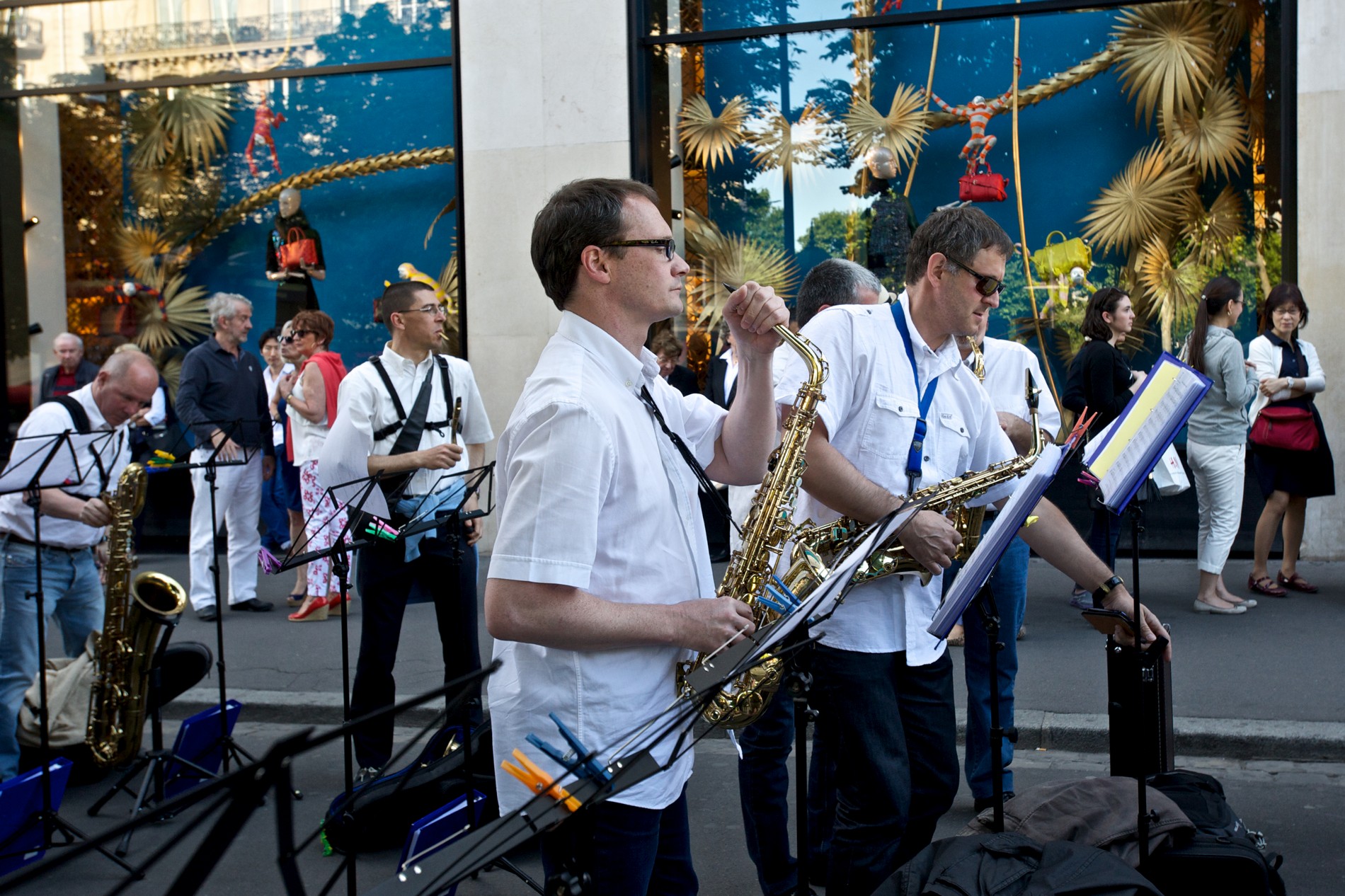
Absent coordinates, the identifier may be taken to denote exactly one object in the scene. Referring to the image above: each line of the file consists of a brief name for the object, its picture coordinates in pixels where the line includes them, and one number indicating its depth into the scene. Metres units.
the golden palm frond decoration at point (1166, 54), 8.82
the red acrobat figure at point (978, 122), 9.36
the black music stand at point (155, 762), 5.00
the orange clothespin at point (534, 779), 1.90
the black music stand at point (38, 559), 4.46
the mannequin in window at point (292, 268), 10.69
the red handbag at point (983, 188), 9.36
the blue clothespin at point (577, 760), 1.90
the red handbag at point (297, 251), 10.70
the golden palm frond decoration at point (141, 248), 10.95
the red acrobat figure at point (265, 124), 10.73
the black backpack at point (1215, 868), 3.19
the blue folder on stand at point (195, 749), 5.20
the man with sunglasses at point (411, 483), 5.05
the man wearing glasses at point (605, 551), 2.21
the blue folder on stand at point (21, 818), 4.37
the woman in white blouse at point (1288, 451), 7.50
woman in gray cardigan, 7.25
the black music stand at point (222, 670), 5.06
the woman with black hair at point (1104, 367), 7.09
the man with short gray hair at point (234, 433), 8.33
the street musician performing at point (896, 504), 3.16
